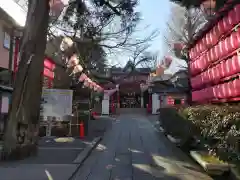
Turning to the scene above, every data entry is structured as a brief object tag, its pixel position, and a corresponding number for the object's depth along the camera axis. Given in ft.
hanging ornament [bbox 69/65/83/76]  33.62
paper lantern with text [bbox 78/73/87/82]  37.88
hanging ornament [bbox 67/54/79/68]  32.84
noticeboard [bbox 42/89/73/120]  27.69
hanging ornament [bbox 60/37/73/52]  32.82
